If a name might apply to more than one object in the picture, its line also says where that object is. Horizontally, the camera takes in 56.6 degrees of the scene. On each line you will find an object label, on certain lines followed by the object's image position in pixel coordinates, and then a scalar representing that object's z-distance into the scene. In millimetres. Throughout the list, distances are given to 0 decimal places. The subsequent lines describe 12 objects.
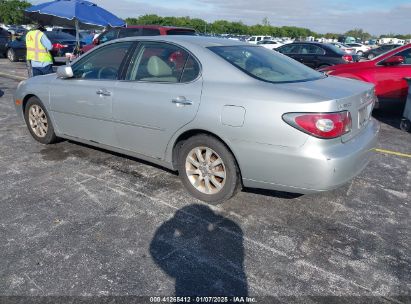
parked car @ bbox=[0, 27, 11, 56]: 18312
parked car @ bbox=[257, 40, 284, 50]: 31467
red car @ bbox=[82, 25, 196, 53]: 10972
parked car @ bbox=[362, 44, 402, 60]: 24847
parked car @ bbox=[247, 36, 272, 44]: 41766
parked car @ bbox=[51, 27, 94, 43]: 24898
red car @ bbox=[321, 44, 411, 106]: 7332
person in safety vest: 7859
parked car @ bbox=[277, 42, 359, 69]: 12490
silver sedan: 3068
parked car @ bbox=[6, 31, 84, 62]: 16359
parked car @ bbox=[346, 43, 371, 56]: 38288
